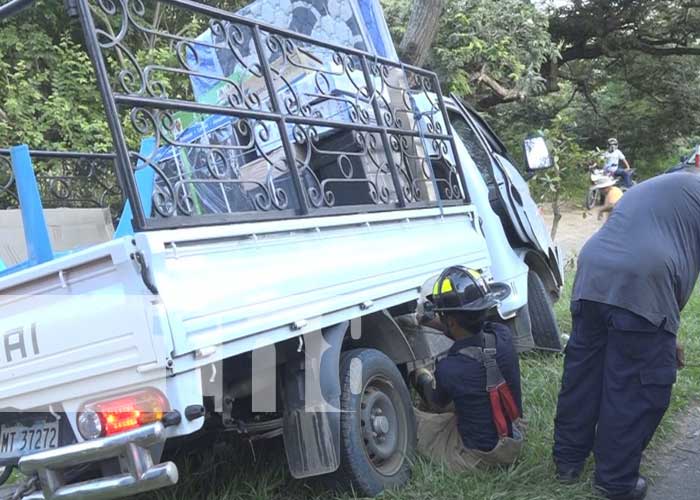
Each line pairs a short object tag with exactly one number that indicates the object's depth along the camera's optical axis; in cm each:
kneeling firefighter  334
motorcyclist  659
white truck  230
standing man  308
